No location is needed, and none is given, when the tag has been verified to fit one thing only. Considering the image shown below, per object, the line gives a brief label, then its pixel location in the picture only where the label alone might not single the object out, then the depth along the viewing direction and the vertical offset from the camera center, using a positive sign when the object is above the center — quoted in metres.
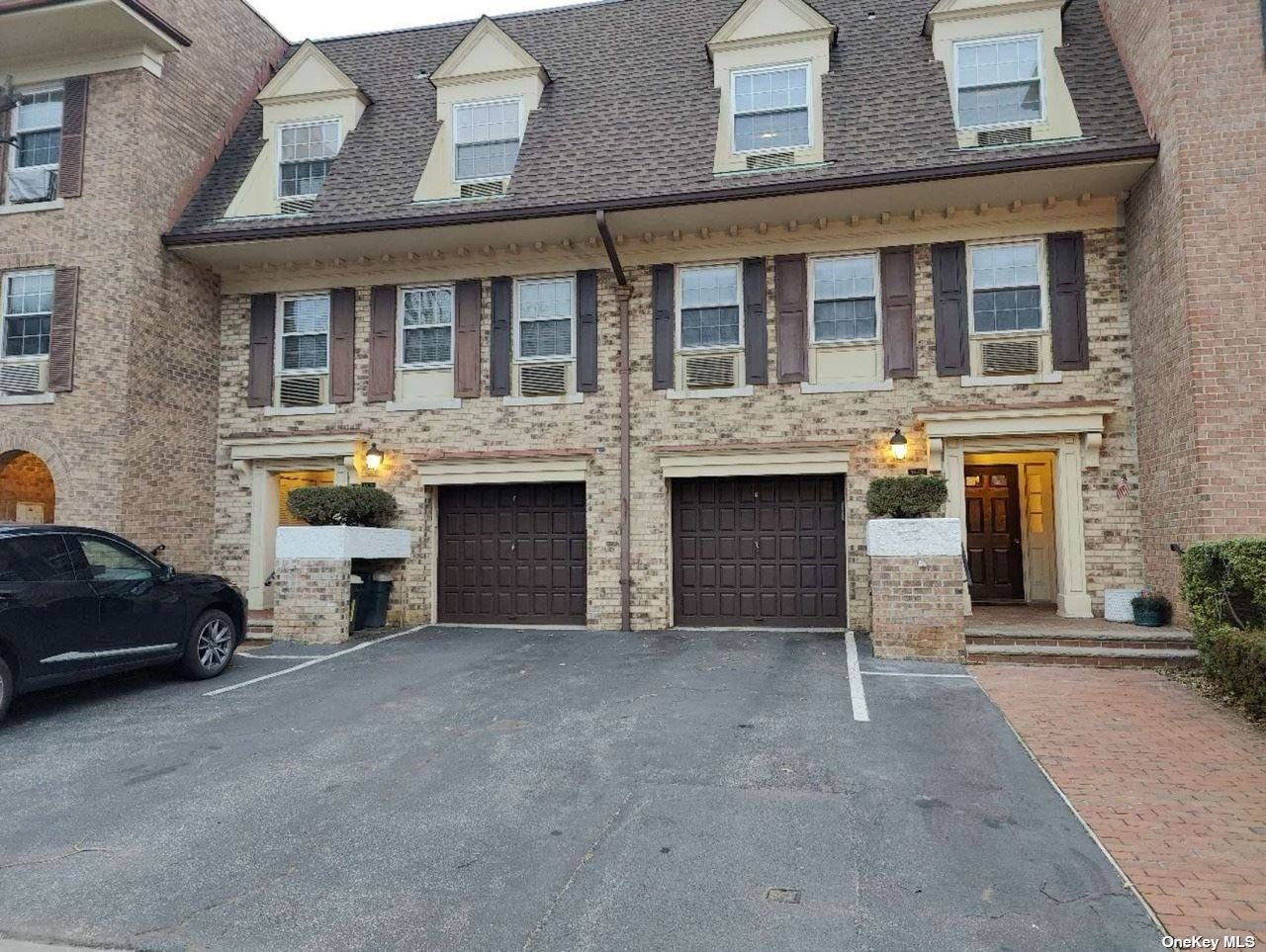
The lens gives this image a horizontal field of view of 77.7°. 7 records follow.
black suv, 6.48 -0.82
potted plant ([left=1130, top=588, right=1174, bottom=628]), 9.30 -1.11
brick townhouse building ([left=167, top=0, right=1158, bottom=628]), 10.48 +3.10
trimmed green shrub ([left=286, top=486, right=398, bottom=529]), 10.61 +0.22
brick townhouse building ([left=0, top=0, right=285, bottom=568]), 11.12 +3.63
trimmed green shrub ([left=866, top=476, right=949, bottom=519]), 8.80 +0.25
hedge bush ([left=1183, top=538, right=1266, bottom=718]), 6.46 -0.89
